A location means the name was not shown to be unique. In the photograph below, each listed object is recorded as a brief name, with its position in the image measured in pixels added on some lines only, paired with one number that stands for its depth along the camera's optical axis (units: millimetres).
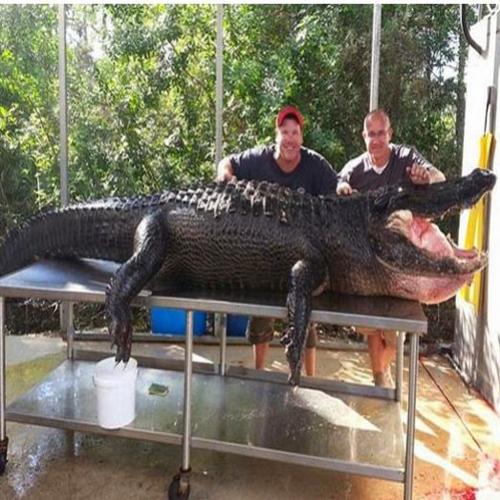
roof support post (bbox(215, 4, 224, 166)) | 3770
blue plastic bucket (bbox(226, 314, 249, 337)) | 4289
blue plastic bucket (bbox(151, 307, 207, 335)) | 4238
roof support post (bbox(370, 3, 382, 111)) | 3580
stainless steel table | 2150
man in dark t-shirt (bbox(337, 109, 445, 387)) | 2992
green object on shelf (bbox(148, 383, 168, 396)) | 2834
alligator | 2248
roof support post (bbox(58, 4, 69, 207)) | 3961
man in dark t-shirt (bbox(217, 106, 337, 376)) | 3111
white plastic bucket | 2320
